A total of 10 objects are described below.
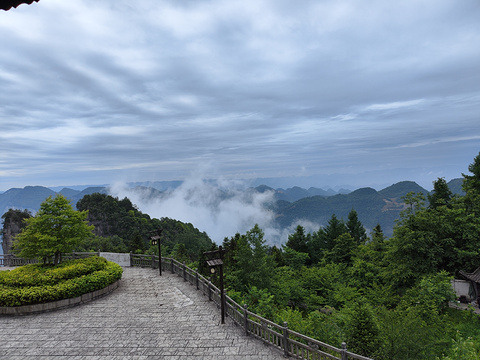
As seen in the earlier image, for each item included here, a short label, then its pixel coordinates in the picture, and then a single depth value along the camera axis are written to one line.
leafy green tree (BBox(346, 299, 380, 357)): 9.88
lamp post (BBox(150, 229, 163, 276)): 19.70
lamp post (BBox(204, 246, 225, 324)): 11.98
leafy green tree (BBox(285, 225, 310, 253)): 58.94
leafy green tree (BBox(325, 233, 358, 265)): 43.44
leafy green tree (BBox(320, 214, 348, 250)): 56.16
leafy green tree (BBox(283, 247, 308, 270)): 45.62
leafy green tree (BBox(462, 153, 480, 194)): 30.28
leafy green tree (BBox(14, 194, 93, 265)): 17.06
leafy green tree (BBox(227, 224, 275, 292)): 22.95
